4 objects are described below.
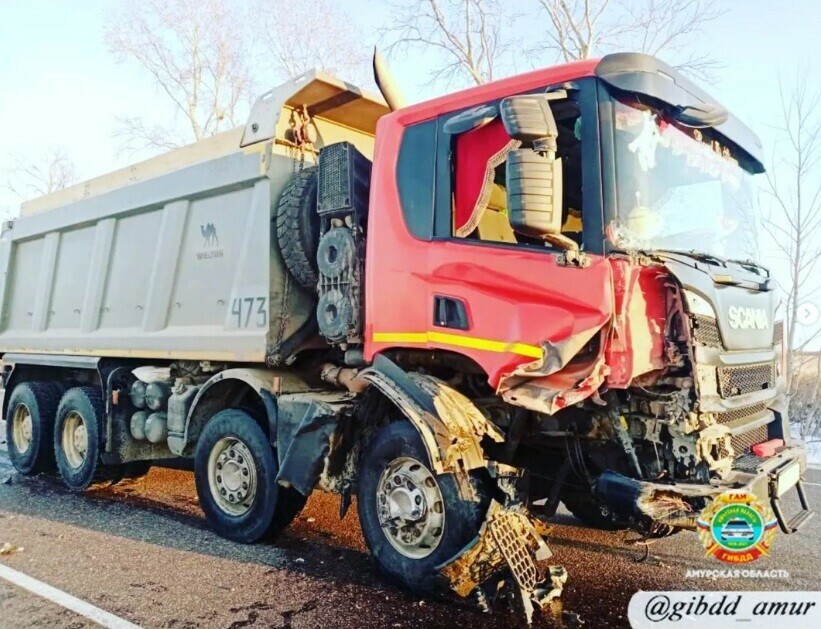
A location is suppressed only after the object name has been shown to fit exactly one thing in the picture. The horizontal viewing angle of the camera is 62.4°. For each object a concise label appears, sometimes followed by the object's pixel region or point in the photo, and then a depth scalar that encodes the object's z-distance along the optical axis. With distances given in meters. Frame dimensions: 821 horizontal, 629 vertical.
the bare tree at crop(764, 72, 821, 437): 11.85
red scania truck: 3.36
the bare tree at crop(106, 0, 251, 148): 24.23
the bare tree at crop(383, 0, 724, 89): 16.56
